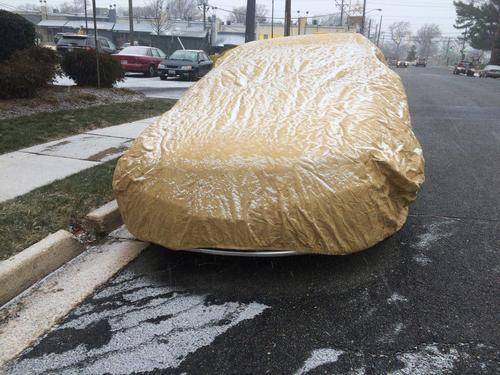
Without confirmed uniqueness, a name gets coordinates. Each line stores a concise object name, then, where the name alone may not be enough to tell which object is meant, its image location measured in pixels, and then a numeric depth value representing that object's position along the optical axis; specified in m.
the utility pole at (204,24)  49.58
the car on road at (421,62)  84.50
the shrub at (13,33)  9.59
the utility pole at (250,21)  16.55
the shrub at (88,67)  11.24
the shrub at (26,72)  8.31
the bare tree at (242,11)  99.65
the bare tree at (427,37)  133.62
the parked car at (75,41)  21.70
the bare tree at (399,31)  134.89
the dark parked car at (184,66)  19.44
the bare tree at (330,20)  97.31
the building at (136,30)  45.53
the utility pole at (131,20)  38.06
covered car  2.84
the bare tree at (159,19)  63.59
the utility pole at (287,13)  23.84
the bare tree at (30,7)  106.76
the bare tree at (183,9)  91.75
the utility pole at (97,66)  10.95
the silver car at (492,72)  41.59
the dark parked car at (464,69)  48.11
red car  20.44
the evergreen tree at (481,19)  60.38
